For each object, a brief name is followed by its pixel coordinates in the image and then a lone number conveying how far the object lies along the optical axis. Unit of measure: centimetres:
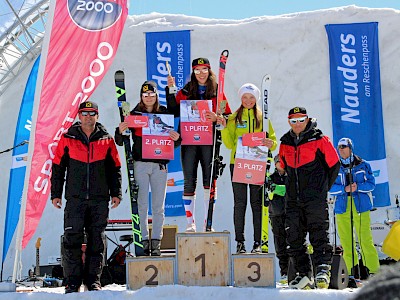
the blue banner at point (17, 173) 1038
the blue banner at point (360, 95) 1145
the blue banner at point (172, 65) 1143
